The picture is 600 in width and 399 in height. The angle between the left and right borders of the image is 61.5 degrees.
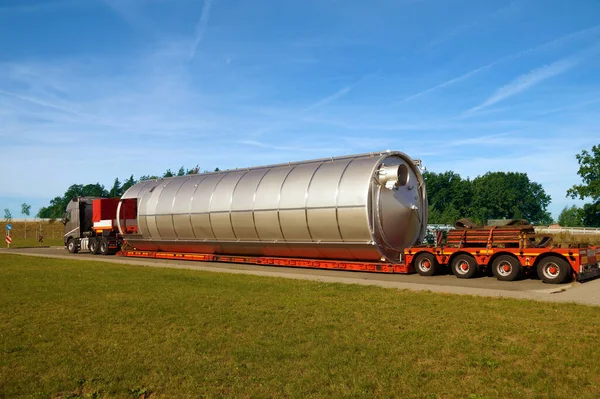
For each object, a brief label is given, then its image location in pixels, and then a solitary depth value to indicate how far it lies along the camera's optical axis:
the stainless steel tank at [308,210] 20.39
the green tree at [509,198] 110.19
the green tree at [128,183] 118.66
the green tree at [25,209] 188.88
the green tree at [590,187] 70.00
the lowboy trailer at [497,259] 16.44
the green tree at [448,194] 107.50
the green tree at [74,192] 150.50
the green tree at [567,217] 143.62
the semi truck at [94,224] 34.03
